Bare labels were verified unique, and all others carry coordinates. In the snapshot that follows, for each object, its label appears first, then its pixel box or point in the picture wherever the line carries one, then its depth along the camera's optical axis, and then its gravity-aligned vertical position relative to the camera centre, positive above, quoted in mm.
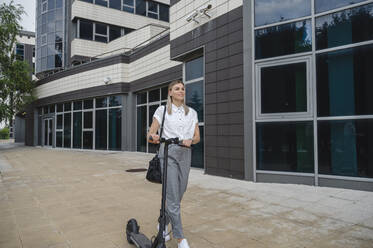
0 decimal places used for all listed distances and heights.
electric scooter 2332 -790
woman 2617 -135
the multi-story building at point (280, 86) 5461 +1089
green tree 19328 +4920
